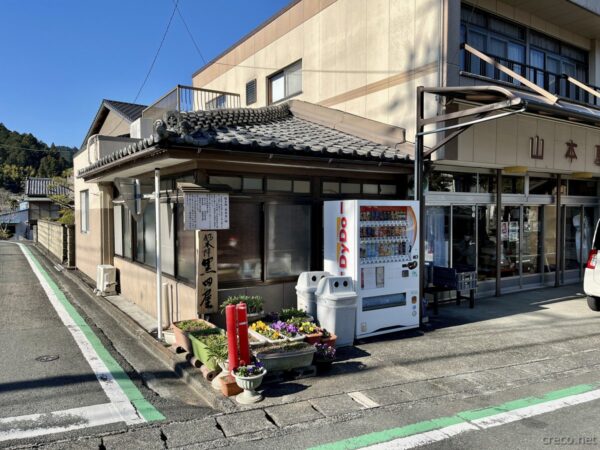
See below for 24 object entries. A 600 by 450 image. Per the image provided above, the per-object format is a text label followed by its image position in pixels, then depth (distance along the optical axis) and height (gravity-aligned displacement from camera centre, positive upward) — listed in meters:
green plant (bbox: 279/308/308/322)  6.59 -1.44
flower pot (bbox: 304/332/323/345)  5.89 -1.61
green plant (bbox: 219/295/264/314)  6.51 -1.23
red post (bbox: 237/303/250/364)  4.96 -1.31
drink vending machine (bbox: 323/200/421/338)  6.92 -0.60
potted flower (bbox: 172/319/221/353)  6.05 -1.55
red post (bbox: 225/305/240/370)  4.91 -1.35
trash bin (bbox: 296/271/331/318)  6.96 -1.13
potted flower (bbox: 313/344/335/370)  5.61 -1.76
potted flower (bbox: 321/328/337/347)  6.02 -1.65
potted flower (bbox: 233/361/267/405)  4.72 -1.75
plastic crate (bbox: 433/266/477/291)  9.03 -1.24
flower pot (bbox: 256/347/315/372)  5.18 -1.68
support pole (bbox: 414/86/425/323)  7.70 +0.75
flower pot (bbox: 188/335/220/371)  5.32 -1.70
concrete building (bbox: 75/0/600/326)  7.22 +1.26
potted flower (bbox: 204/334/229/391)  5.11 -1.63
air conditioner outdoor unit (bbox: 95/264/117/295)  11.16 -1.55
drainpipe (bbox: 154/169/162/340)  6.90 -0.90
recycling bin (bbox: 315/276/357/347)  6.48 -1.31
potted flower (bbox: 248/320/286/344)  5.74 -1.53
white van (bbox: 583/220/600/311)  8.99 -1.20
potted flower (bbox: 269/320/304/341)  5.80 -1.51
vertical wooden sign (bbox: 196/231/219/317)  6.55 -0.79
